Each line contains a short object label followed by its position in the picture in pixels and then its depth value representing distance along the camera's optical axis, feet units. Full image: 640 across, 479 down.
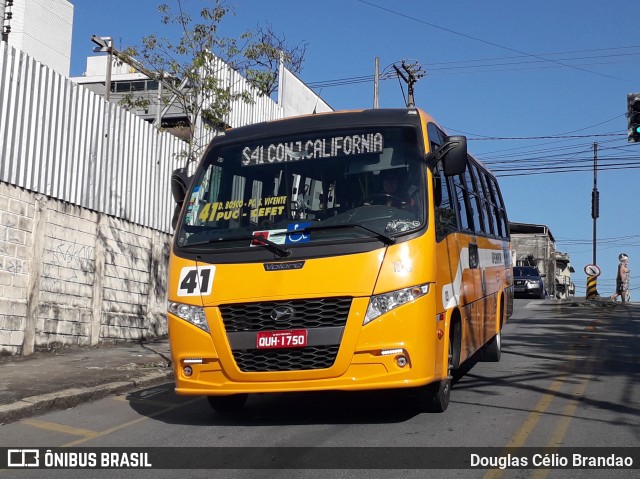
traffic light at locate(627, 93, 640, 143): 50.47
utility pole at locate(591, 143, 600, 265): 156.56
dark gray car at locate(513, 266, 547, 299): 104.63
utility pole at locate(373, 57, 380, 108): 98.55
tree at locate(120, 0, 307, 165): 43.62
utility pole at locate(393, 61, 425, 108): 104.20
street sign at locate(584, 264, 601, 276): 100.94
